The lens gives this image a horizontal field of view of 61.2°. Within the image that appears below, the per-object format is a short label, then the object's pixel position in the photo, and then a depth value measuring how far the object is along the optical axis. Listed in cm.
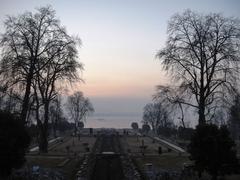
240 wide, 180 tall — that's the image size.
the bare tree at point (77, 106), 4823
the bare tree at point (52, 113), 3728
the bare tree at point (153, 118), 5116
